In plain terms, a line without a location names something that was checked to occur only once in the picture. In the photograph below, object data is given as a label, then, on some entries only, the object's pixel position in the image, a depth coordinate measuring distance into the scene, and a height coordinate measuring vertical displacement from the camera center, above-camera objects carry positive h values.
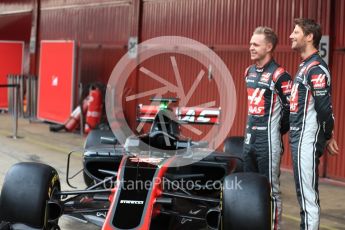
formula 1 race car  7.75 -0.67
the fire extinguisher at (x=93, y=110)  23.53 -0.23
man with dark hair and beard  8.58 -0.08
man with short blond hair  9.46 -0.01
